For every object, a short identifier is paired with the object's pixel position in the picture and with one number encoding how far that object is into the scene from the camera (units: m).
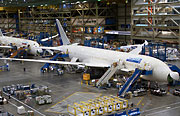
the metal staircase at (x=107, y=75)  40.19
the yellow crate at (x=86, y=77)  45.47
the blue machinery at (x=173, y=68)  38.97
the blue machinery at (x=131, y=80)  35.72
